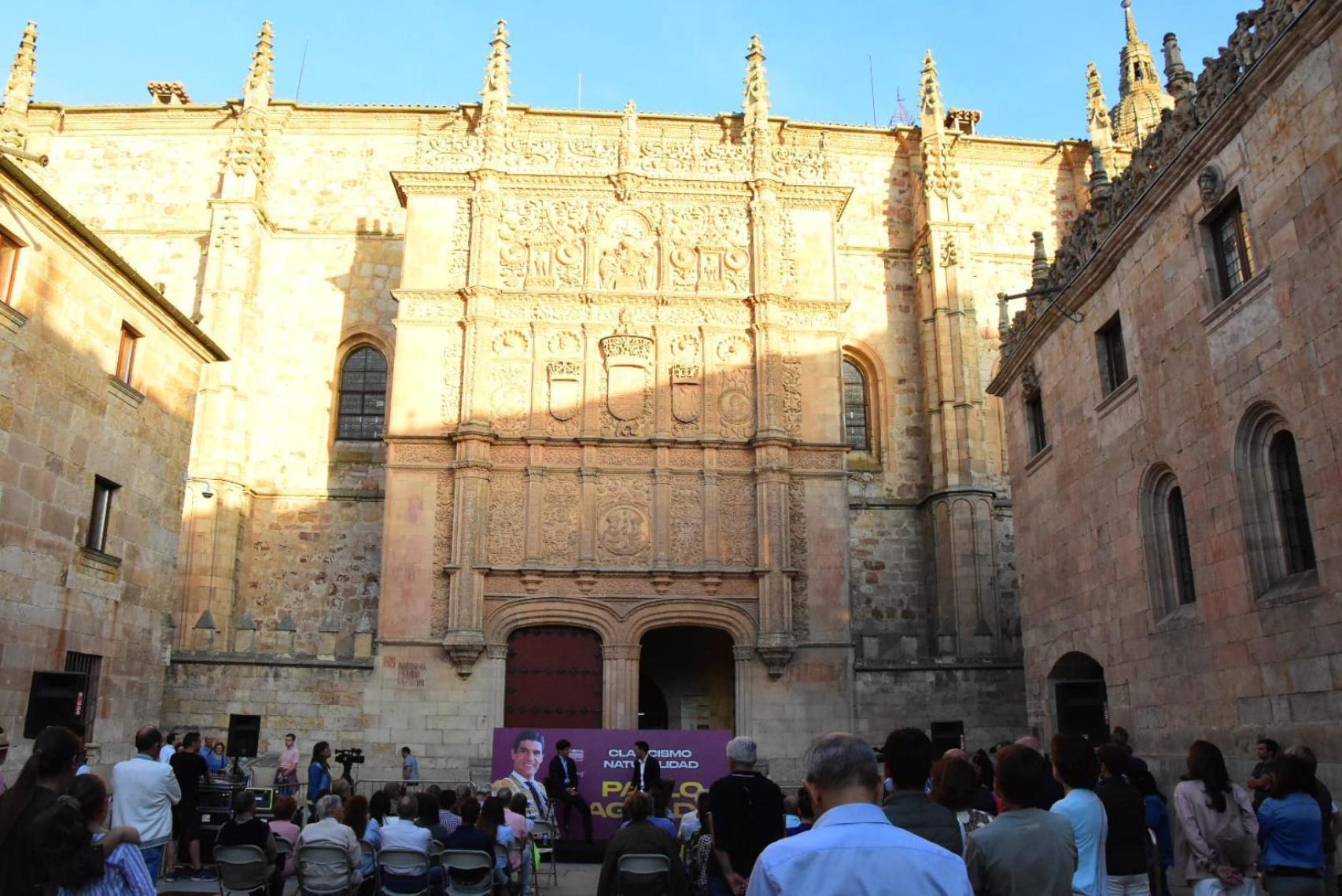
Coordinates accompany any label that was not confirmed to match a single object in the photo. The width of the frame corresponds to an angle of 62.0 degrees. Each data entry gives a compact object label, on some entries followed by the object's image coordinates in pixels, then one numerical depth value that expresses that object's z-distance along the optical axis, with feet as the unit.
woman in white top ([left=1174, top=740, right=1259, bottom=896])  24.38
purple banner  57.47
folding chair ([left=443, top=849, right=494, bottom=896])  28.99
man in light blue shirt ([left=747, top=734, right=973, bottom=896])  10.70
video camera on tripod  59.93
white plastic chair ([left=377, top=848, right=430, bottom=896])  28.66
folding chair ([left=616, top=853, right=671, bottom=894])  23.48
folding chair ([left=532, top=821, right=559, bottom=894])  39.91
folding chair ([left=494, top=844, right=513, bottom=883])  31.76
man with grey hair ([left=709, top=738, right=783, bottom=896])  22.48
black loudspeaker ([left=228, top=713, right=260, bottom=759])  69.21
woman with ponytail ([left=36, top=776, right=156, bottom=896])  16.55
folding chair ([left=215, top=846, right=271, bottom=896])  29.43
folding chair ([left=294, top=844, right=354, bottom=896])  27.96
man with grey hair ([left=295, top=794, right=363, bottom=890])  27.99
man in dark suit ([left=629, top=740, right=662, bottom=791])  54.44
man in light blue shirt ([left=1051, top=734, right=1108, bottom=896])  18.86
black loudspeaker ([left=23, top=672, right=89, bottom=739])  46.11
